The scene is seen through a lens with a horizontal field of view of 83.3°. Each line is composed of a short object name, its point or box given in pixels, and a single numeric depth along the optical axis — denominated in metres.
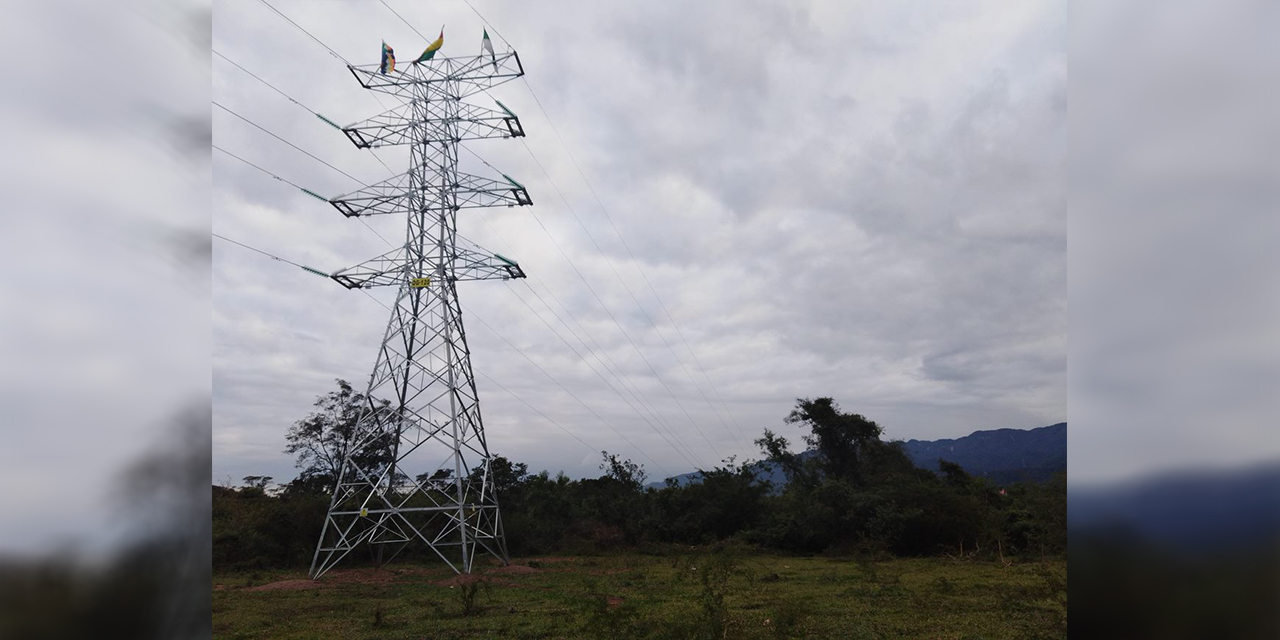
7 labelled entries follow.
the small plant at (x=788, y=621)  8.48
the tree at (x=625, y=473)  29.19
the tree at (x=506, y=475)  28.64
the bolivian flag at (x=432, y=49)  17.69
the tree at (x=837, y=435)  30.27
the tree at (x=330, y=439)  26.66
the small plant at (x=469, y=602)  11.09
